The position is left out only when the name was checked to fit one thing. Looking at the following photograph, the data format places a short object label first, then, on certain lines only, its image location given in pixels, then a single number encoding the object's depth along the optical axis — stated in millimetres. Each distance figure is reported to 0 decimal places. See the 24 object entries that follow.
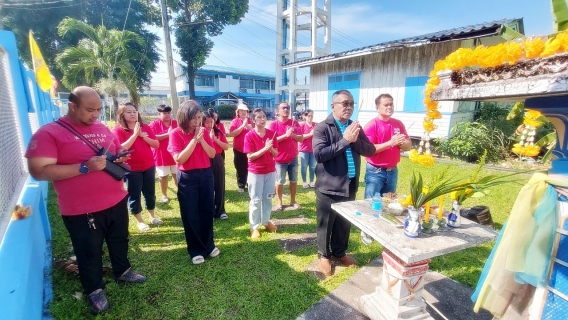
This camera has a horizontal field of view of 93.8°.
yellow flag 3330
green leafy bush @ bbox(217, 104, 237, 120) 26842
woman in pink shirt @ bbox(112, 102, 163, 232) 3521
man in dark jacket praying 2629
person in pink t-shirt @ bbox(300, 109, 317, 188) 5520
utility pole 8633
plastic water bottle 2438
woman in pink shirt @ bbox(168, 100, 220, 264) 2881
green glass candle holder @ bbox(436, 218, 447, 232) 2133
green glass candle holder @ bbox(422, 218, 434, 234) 2061
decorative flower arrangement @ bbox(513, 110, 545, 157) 1619
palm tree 11859
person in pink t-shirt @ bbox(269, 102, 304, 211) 4742
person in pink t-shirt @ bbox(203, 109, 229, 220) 3955
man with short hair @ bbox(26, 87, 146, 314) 1992
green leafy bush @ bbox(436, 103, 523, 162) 7781
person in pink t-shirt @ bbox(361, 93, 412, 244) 3340
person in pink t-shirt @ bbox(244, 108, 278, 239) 3596
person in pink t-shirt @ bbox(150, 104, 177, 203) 4617
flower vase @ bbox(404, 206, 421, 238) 1967
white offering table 1881
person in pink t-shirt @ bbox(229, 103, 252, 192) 5305
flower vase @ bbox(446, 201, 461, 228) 2172
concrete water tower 21969
